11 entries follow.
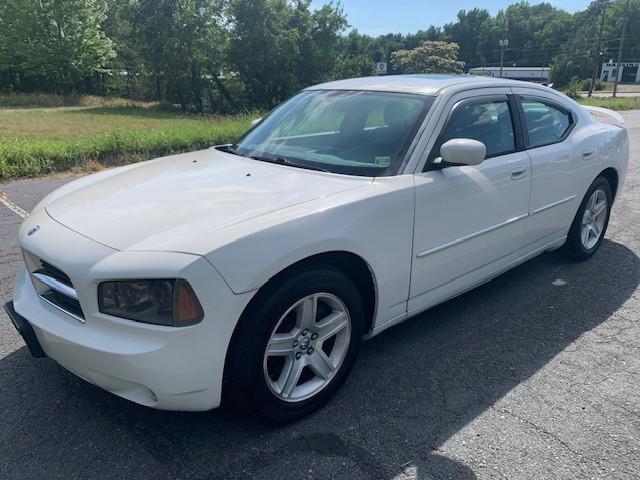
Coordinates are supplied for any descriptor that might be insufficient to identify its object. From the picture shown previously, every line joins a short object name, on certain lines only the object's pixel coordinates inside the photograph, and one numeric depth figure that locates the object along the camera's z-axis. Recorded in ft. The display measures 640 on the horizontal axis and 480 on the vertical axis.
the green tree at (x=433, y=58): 216.95
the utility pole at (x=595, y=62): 168.86
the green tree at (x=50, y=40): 127.75
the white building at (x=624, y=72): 332.19
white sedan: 6.95
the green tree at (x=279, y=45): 123.03
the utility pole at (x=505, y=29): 355.60
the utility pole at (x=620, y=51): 155.41
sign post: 268.33
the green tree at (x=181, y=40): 119.24
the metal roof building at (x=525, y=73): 270.87
